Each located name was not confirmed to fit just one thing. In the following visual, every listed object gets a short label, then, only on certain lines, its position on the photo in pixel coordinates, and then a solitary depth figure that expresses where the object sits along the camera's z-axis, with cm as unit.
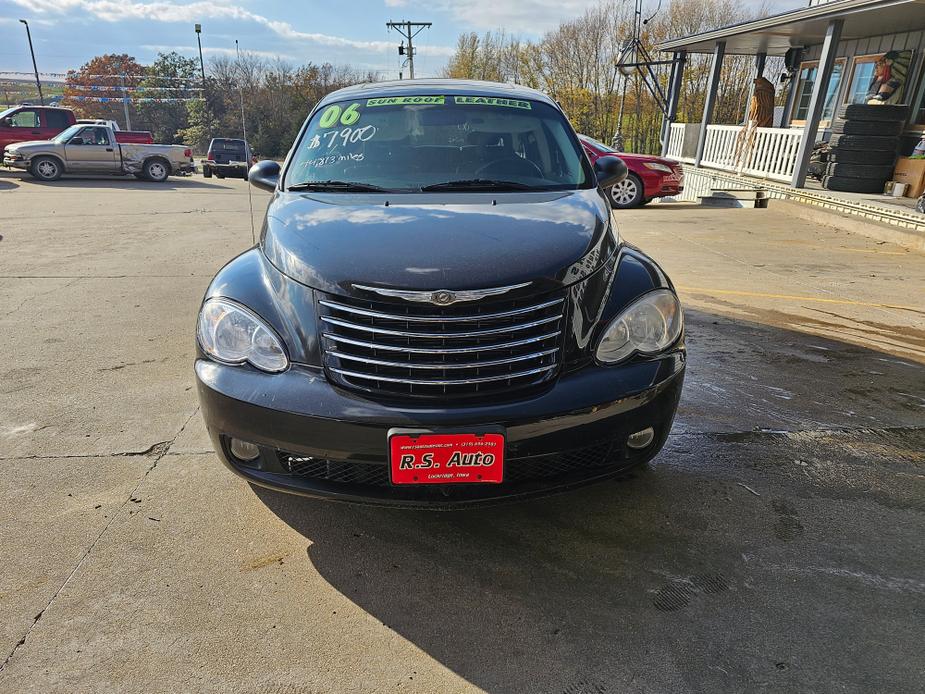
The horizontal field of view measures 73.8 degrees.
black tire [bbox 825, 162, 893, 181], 1105
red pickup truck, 1898
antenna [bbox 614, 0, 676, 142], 1731
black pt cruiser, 210
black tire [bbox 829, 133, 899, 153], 1086
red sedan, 1232
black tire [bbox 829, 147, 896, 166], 1100
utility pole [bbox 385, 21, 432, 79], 4054
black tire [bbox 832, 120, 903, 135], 1070
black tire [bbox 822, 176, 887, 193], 1118
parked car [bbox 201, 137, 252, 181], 2055
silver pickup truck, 1666
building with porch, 1141
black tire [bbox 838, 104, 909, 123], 1070
